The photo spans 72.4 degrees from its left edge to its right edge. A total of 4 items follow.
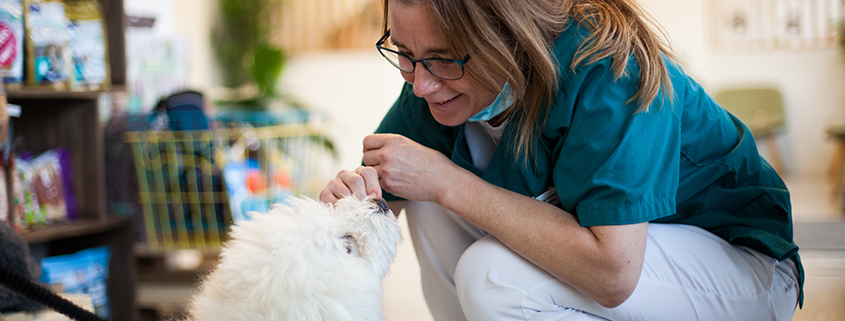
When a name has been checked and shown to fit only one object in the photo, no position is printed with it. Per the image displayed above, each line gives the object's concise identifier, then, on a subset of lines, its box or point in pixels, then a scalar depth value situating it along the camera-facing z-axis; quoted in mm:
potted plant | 4242
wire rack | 1924
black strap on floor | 753
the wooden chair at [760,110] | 4512
